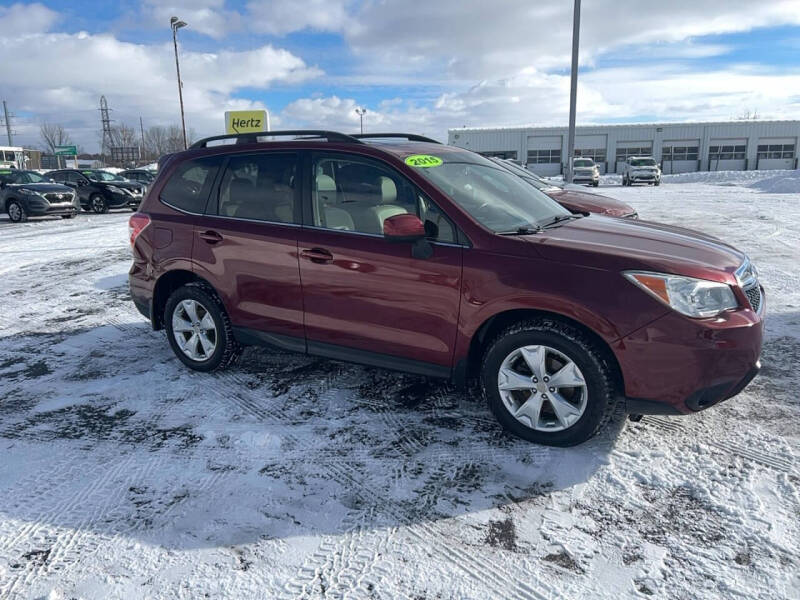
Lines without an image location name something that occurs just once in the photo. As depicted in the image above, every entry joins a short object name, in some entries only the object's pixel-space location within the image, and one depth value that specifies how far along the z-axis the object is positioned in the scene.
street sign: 76.53
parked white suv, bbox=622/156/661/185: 32.59
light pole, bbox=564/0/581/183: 17.95
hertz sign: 13.87
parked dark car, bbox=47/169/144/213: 20.30
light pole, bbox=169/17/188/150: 29.48
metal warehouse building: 60.69
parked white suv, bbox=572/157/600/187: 33.25
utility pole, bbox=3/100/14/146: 86.25
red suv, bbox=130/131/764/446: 3.11
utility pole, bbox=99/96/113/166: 88.44
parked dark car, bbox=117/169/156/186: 30.10
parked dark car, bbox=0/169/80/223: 17.14
